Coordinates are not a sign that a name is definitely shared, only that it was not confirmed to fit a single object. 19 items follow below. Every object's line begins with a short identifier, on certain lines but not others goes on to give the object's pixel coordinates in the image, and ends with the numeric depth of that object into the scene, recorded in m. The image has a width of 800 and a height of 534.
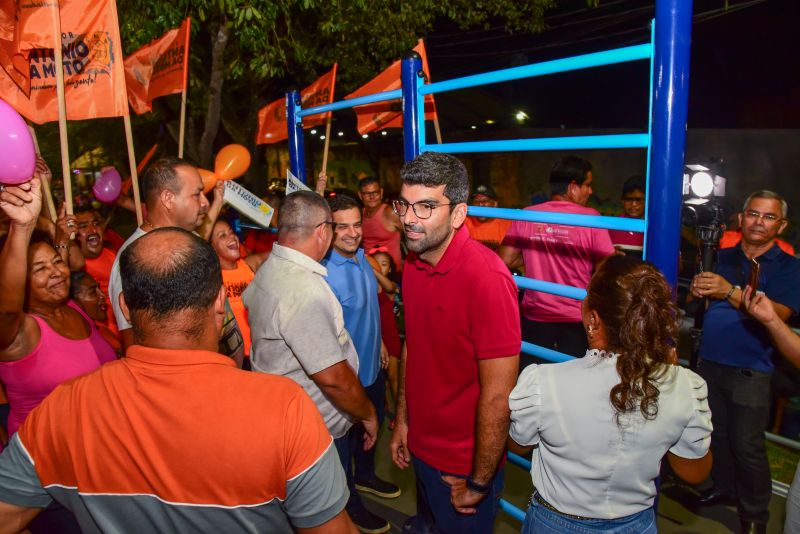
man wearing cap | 5.53
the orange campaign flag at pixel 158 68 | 4.92
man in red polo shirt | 2.02
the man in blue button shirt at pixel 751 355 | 3.10
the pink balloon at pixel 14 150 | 2.13
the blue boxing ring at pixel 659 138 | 1.77
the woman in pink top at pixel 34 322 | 2.14
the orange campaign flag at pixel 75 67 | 3.83
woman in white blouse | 1.62
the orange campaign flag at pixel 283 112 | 5.07
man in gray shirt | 2.43
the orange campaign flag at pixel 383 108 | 4.02
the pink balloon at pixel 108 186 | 6.86
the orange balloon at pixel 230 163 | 4.85
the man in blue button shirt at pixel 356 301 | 3.33
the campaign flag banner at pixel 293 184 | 4.12
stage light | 2.72
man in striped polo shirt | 1.33
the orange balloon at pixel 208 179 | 4.55
